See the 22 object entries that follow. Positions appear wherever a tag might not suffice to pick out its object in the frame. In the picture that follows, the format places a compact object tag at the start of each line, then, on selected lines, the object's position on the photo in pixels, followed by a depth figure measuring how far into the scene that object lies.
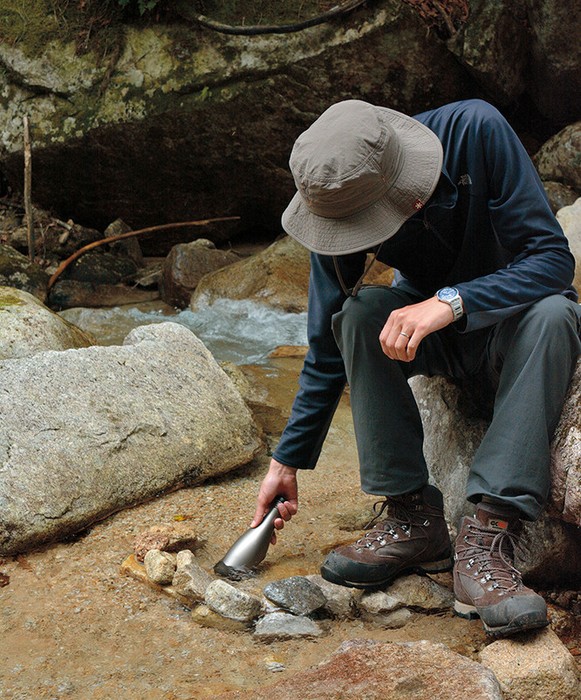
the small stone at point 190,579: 2.43
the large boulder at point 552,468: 2.20
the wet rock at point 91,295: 7.39
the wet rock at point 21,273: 7.02
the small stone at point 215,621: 2.30
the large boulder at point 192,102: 7.11
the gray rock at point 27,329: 4.07
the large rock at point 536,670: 1.93
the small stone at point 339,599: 2.39
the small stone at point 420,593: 2.38
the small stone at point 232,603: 2.33
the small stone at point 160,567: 2.51
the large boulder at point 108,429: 2.85
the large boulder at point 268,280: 6.96
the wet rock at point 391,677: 1.87
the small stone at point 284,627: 2.27
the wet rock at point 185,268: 7.52
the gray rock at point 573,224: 5.90
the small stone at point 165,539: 2.68
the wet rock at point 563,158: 6.92
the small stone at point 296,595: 2.36
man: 2.10
